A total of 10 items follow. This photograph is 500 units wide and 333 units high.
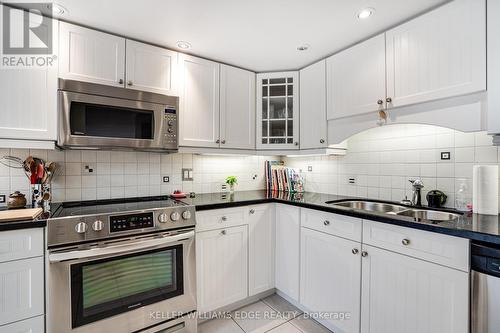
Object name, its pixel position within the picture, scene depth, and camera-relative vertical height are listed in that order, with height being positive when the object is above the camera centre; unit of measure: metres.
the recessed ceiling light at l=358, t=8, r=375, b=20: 1.56 +1.00
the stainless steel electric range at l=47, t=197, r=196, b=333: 1.39 -0.67
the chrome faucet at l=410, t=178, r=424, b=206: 1.81 -0.20
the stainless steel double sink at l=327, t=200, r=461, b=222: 1.68 -0.35
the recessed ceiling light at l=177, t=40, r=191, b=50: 2.01 +1.02
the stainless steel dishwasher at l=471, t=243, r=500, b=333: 1.05 -0.55
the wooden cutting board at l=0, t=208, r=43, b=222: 1.31 -0.29
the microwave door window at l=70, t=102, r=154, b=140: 1.67 +0.32
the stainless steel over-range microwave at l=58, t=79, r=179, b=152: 1.63 +0.35
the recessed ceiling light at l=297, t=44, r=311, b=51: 2.05 +1.02
